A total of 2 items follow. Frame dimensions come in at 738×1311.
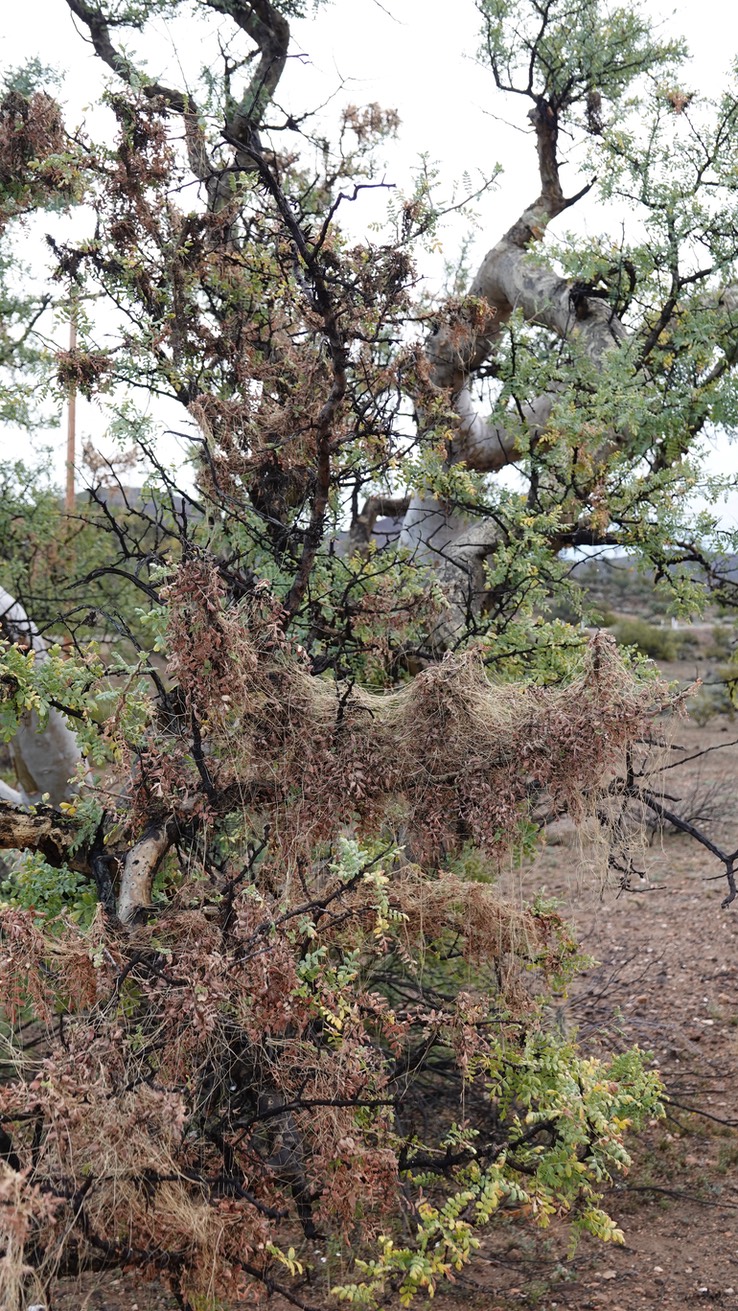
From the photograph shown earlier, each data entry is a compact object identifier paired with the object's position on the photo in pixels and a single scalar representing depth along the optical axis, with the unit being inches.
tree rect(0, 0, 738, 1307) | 111.3
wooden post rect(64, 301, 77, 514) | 345.7
